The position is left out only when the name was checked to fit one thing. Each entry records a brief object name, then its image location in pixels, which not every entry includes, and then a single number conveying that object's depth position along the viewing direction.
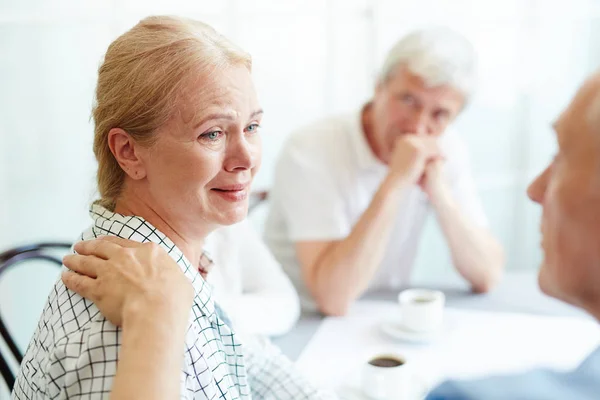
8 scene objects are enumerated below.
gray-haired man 1.69
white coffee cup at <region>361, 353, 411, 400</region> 1.12
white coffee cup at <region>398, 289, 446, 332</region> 1.42
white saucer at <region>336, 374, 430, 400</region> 1.15
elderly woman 0.79
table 1.46
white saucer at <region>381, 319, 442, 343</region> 1.40
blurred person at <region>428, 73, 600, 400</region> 0.62
